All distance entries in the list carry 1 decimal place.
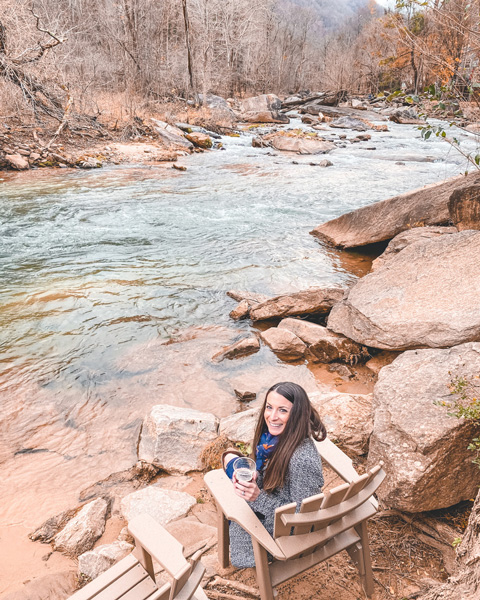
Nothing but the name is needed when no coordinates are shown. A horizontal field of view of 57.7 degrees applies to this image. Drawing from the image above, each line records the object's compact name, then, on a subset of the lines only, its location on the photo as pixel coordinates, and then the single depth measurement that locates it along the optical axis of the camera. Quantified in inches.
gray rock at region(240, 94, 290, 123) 1062.4
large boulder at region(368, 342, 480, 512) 105.3
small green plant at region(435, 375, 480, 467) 103.7
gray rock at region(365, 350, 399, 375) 200.1
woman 87.7
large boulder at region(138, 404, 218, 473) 148.3
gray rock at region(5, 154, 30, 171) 558.6
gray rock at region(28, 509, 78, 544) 120.6
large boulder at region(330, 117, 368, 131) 1003.3
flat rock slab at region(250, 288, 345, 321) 248.1
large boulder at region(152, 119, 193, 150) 736.3
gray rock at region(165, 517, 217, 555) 111.0
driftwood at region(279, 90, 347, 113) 1262.3
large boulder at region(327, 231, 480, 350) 174.1
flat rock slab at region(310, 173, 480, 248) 304.8
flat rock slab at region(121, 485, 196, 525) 122.4
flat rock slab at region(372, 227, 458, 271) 281.3
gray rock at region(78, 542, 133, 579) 103.8
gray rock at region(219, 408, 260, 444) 148.3
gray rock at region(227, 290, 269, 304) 271.6
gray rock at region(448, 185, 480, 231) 251.1
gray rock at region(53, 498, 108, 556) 115.0
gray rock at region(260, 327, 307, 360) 218.1
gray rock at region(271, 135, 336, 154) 751.1
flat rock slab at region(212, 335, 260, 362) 219.1
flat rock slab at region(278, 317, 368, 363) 209.5
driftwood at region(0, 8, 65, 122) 559.2
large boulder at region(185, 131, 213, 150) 762.8
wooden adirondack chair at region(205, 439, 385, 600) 79.1
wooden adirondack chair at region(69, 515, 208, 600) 72.4
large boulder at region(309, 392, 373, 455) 140.4
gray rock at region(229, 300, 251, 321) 255.8
